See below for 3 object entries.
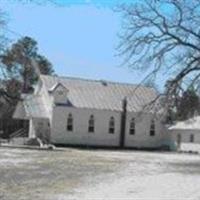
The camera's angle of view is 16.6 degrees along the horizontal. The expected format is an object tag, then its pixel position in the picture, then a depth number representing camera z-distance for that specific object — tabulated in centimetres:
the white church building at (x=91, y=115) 7031
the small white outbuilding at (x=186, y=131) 7400
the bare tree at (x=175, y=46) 4534
